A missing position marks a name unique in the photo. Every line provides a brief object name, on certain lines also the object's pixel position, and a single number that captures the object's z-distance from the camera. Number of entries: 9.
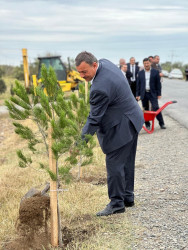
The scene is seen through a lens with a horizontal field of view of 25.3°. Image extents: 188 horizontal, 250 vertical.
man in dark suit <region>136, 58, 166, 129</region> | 10.31
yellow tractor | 22.98
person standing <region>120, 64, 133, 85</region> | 12.55
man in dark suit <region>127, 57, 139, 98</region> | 12.65
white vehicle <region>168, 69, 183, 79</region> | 46.64
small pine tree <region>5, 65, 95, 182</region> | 3.66
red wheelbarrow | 10.07
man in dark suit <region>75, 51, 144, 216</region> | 4.10
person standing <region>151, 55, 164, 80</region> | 12.98
